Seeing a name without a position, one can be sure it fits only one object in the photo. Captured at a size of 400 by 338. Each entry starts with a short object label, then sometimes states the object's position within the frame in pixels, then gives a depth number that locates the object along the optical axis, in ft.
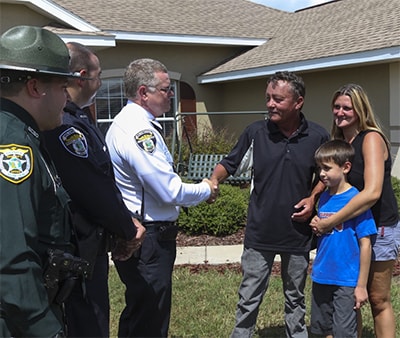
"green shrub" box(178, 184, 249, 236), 25.26
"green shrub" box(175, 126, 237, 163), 38.40
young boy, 10.81
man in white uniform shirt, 9.98
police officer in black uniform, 8.11
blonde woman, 10.75
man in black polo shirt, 11.78
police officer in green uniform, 5.58
